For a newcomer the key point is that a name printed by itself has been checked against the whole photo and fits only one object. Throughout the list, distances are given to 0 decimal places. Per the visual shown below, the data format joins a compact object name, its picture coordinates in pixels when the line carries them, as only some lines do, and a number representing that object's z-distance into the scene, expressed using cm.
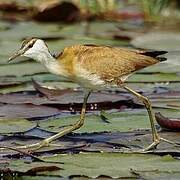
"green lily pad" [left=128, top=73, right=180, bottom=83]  1051
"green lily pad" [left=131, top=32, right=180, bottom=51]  1239
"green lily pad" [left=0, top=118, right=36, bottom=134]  821
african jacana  782
